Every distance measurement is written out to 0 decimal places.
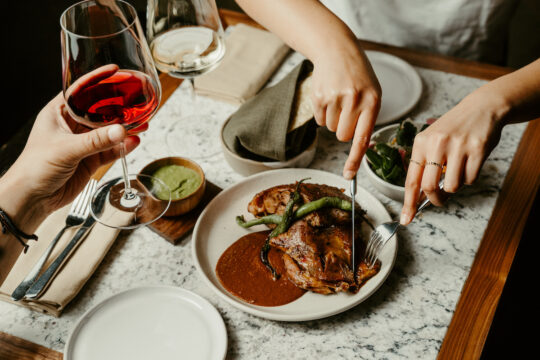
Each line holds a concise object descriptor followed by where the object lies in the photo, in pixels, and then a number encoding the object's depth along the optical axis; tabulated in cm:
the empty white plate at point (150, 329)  107
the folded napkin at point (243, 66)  175
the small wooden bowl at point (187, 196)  131
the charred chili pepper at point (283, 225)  123
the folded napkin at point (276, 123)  141
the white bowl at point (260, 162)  144
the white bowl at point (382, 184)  136
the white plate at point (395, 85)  164
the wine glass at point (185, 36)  142
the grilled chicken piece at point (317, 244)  116
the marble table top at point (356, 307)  112
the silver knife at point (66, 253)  114
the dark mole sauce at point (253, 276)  116
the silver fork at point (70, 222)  114
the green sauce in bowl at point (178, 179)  135
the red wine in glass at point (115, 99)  106
